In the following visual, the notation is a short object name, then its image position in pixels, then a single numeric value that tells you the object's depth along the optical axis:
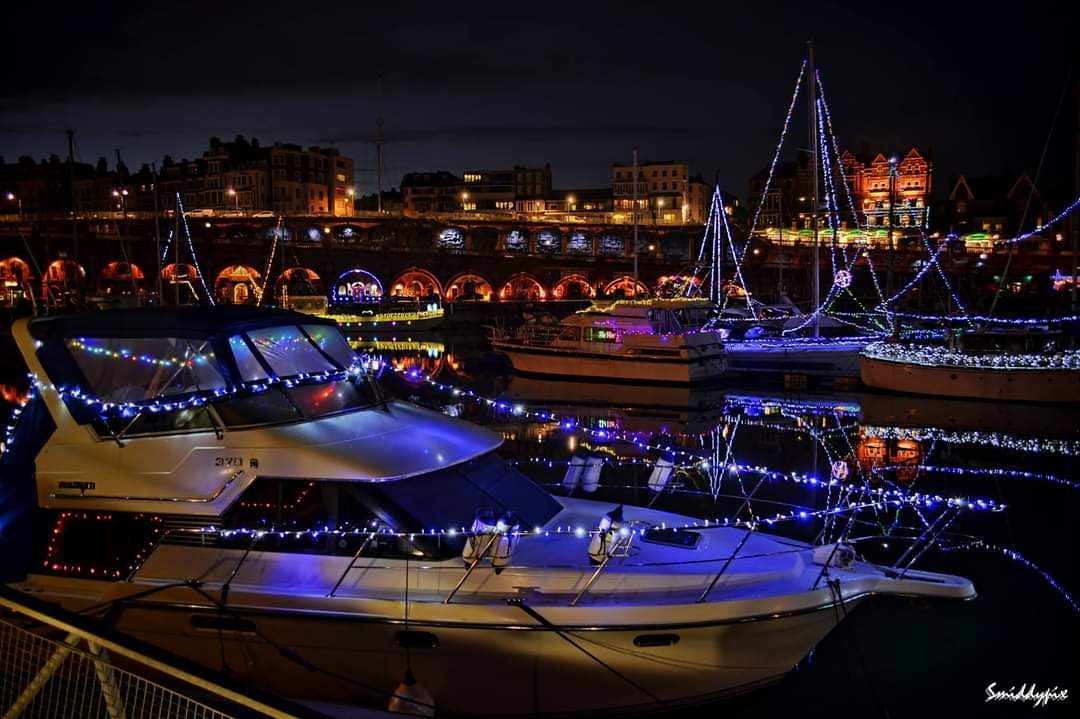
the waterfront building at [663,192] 133.12
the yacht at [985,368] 25.31
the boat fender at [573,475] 10.89
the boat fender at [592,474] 10.55
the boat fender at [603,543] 7.86
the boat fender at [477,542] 7.78
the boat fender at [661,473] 10.06
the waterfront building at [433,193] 136.88
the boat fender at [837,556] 8.14
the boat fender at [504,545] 7.70
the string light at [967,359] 25.44
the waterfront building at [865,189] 108.50
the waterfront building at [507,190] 135.50
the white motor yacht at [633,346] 31.83
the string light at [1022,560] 10.73
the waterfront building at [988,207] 100.94
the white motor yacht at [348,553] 7.49
